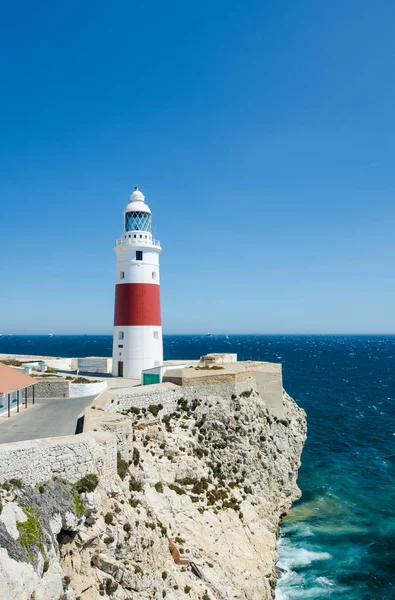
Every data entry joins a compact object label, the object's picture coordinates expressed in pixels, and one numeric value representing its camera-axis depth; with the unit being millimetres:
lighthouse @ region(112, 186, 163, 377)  35375
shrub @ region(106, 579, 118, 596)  15523
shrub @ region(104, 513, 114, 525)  16984
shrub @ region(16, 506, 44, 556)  12991
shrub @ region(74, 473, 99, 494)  16328
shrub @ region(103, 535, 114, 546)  16484
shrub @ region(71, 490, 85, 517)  15641
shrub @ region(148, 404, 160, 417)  26197
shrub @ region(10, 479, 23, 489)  14633
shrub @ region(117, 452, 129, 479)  19831
